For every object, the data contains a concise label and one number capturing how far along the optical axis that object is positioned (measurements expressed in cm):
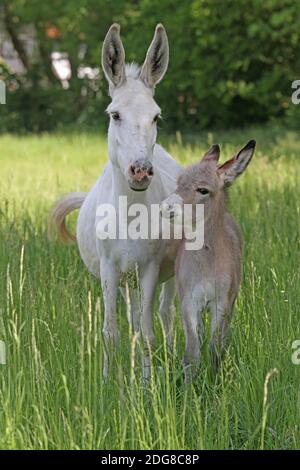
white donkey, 811
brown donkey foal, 789
